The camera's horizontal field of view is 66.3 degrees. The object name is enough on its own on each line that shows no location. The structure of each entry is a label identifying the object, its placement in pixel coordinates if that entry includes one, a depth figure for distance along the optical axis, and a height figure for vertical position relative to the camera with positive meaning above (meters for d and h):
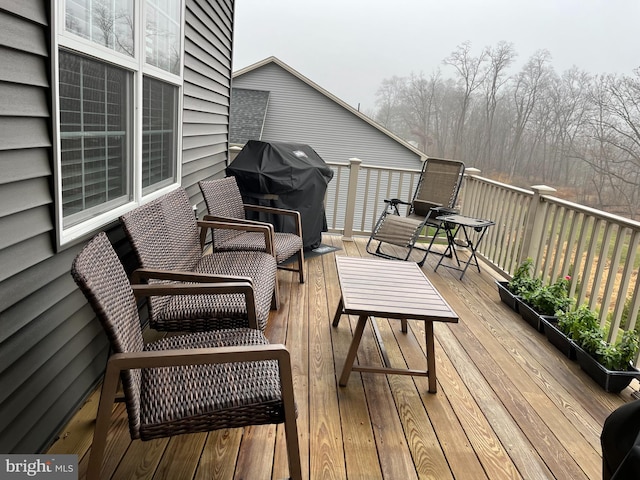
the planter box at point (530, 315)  3.62 -1.23
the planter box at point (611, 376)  2.76 -1.22
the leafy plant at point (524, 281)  4.00 -1.07
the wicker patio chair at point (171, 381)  1.49 -0.87
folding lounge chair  5.04 -0.72
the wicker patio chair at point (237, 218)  3.61 -0.75
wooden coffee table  2.47 -0.86
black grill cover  4.49 -0.48
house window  2.01 +0.04
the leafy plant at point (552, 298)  3.59 -1.07
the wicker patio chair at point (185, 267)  2.28 -0.84
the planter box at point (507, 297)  4.01 -1.22
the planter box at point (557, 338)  3.19 -1.23
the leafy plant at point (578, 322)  3.13 -1.06
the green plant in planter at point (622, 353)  2.82 -1.10
